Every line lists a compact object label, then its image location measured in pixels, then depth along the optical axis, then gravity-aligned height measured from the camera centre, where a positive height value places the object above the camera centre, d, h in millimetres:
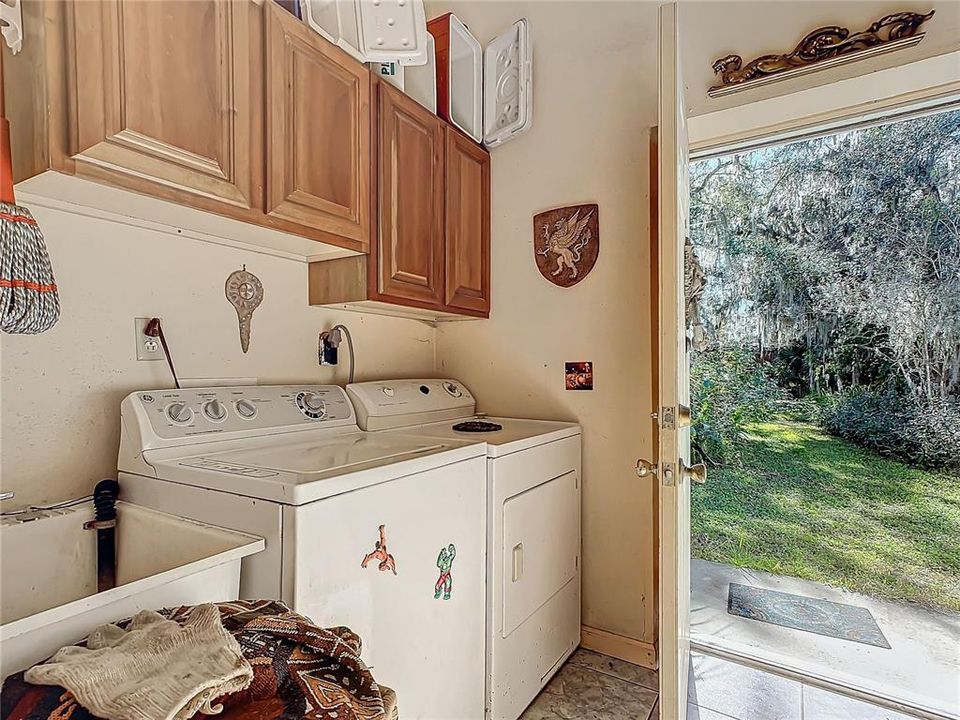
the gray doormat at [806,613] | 1797 -942
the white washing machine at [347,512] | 1039 -342
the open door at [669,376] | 1280 -54
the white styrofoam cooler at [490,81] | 2168 +1167
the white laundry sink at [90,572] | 766 -408
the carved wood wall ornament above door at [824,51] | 1545 +953
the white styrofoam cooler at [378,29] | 1566 +1015
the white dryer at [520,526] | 1573 -567
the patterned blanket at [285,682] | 670 -459
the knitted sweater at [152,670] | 645 -410
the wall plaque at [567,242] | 2105 +463
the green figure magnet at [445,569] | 1351 -556
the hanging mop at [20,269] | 917 +165
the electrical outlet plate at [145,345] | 1463 +36
